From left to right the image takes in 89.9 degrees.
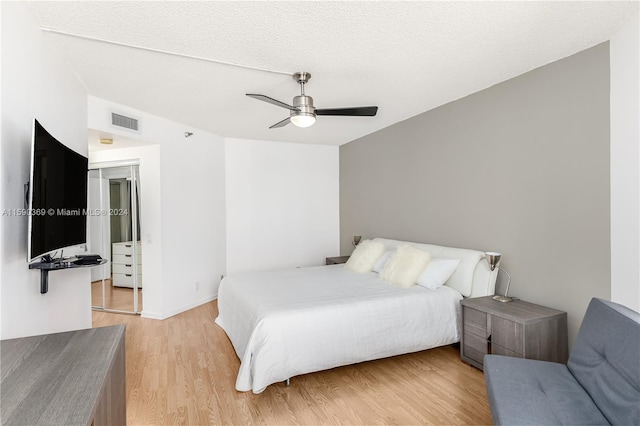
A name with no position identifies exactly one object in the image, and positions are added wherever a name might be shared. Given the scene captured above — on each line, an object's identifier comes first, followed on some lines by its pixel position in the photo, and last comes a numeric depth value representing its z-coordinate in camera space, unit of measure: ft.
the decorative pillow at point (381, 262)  12.42
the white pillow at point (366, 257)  12.78
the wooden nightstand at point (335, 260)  16.84
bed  7.66
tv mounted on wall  5.40
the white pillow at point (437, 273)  10.23
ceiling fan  8.80
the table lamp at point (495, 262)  9.14
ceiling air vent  11.52
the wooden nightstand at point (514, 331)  7.74
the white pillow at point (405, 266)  10.48
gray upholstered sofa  4.72
